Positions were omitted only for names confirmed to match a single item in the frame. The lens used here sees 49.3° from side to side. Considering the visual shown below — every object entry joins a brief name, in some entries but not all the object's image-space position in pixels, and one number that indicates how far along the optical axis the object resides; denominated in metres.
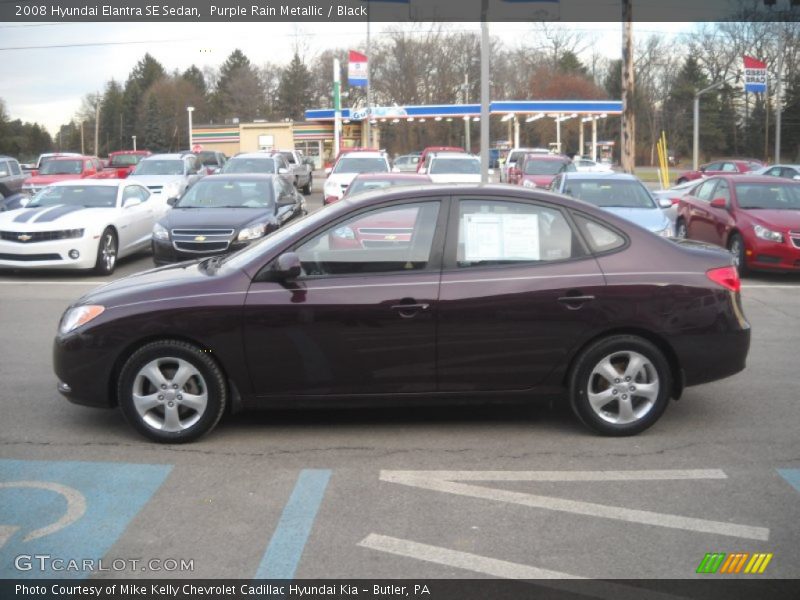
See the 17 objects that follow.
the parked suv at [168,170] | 24.33
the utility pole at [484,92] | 15.58
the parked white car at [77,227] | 13.23
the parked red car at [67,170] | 28.12
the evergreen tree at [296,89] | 97.06
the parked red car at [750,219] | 12.76
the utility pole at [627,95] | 26.68
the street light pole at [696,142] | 47.70
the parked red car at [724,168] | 37.44
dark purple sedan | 5.59
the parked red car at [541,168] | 25.03
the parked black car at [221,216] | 12.85
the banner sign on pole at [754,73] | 42.44
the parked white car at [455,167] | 23.06
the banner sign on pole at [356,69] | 42.38
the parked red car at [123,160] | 36.22
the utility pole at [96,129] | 85.49
